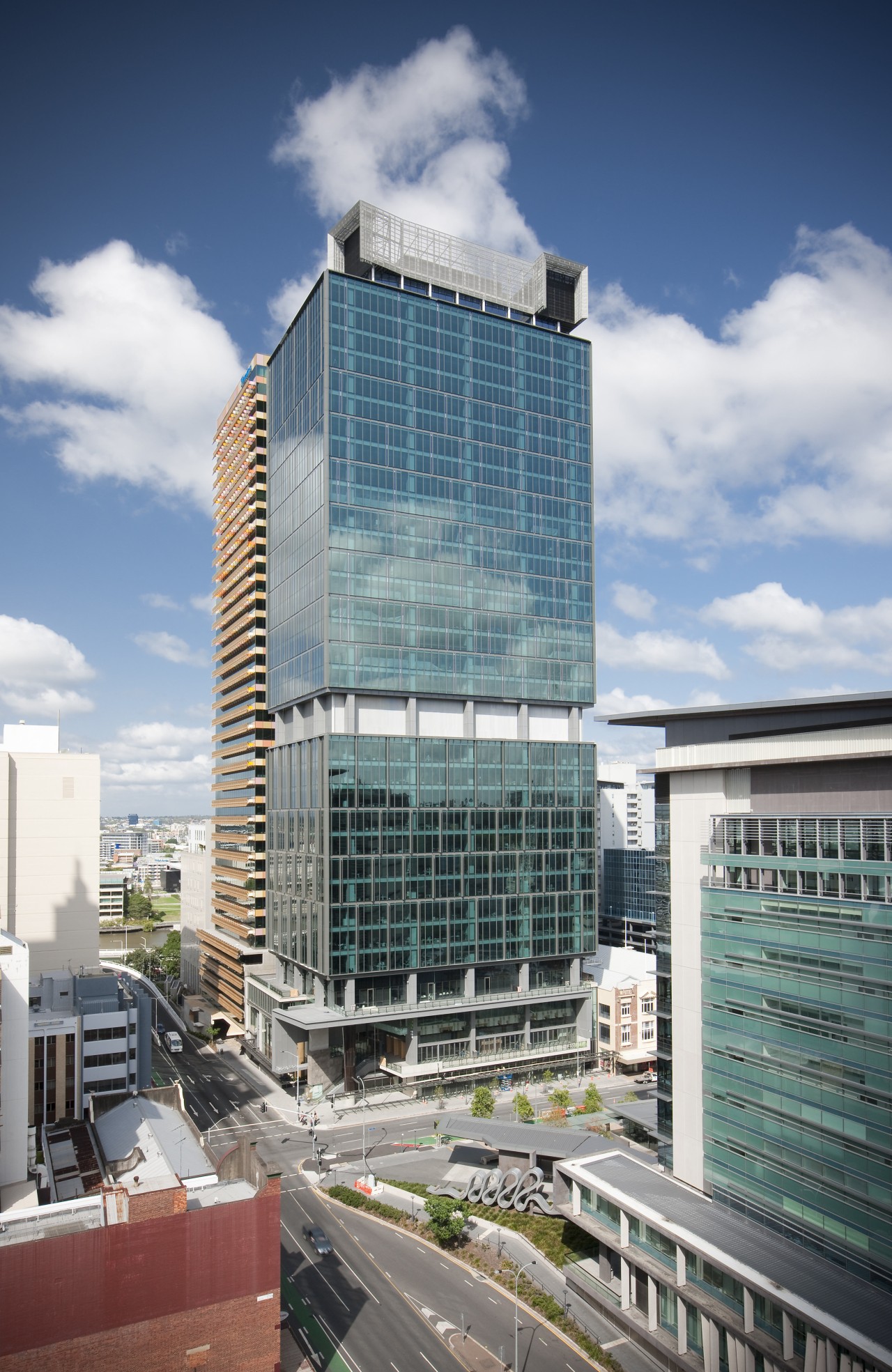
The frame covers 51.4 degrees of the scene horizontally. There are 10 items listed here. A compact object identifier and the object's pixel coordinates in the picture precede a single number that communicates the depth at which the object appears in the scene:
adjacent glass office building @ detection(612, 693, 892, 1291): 53.09
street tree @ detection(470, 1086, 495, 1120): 96.50
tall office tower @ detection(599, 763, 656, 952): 191.88
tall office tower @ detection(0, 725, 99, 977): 101.31
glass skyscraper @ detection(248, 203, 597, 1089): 109.06
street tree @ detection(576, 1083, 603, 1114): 98.69
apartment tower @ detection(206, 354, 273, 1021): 133.50
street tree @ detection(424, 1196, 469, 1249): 71.38
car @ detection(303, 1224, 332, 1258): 70.81
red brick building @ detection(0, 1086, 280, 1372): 47.50
